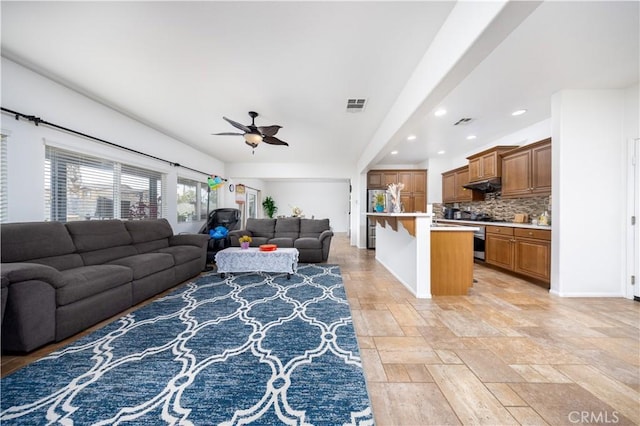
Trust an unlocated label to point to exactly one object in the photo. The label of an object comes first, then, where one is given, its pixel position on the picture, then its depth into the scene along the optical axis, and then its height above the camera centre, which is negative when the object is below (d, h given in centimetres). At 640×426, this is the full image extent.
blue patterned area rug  123 -104
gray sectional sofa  173 -60
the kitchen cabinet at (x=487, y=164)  441 +96
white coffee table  369 -77
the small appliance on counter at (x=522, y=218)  413 -8
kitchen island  299 -57
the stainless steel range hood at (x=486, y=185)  455 +57
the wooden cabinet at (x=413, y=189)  664 +66
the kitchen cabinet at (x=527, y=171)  352 +68
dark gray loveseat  498 -53
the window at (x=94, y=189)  285 +31
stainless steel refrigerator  663 -36
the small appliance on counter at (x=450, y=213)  573 +0
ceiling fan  330 +111
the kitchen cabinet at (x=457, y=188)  533 +62
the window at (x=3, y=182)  234 +27
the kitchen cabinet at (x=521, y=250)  327 -57
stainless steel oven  455 -58
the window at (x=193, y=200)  529 +28
